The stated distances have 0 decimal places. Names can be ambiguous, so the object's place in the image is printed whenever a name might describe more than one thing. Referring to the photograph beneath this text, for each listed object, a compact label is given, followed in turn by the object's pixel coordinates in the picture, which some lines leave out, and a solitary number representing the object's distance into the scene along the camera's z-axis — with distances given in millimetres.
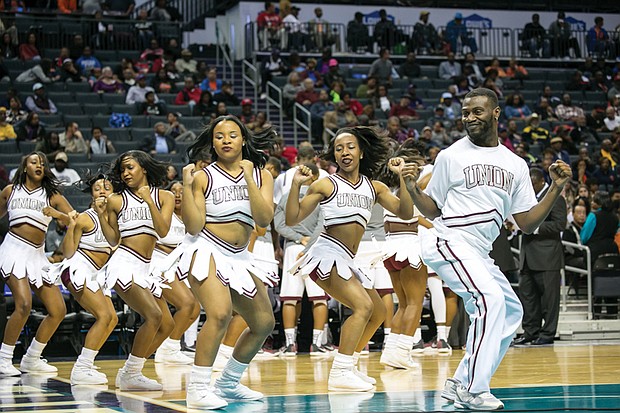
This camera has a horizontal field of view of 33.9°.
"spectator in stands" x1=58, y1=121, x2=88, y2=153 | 15867
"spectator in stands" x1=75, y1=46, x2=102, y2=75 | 19172
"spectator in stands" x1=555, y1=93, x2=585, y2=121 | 21688
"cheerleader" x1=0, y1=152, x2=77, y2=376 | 9336
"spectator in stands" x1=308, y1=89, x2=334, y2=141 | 18953
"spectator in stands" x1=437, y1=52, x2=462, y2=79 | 22734
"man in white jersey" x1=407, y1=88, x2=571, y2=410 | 5801
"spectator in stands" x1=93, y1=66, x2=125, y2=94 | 18453
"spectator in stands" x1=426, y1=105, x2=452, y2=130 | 19484
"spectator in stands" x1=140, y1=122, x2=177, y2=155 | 16484
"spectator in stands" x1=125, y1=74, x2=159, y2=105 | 18188
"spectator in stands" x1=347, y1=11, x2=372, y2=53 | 23484
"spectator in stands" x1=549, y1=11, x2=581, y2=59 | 25156
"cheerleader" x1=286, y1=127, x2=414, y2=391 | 7195
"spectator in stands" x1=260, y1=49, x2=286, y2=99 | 20922
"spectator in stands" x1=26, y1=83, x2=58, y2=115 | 17312
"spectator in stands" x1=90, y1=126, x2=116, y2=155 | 16062
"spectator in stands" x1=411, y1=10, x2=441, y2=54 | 23906
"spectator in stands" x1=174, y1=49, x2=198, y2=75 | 20219
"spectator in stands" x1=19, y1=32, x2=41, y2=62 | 19109
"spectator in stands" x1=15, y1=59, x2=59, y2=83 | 18188
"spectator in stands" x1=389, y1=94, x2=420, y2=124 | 19875
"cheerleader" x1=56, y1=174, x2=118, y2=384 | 8258
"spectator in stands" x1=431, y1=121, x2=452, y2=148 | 18078
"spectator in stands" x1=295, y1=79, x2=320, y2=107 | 19672
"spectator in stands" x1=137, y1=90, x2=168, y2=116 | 17828
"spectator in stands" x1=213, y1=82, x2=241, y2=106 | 18906
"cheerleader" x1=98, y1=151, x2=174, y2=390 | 7672
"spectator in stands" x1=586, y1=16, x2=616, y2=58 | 25250
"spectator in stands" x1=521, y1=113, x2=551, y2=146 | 19969
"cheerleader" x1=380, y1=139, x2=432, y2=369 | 9086
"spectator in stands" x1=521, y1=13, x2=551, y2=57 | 25031
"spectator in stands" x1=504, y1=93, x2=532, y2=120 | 21328
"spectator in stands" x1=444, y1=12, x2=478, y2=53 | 24594
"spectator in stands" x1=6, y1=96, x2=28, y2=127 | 16859
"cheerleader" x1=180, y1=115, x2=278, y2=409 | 6125
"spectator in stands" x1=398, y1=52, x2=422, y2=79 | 22359
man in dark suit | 11797
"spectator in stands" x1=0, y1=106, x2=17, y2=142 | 16203
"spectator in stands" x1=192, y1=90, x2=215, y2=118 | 18203
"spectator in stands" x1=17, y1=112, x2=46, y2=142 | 16078
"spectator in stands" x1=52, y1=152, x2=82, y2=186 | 14516
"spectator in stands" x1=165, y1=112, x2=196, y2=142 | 16953
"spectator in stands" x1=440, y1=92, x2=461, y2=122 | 20484
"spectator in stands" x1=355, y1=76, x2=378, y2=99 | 20547
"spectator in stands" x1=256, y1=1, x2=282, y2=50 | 22281
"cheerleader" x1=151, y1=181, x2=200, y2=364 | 9469
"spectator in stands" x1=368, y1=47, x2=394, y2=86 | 21578
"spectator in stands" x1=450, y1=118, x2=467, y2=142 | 18500
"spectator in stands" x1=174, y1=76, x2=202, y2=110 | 18625
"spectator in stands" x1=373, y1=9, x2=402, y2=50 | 23822
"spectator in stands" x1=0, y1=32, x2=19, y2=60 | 19094
